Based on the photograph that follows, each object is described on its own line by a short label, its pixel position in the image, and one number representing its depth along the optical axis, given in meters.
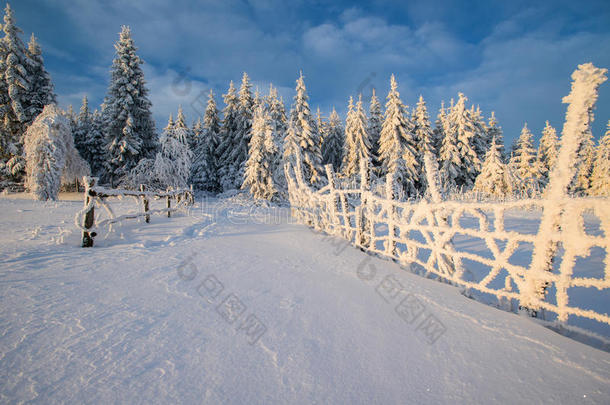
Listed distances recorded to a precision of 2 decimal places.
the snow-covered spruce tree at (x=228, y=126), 24.84
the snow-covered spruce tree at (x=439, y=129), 27.25
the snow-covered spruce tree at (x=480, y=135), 25.86
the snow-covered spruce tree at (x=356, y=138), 22.48
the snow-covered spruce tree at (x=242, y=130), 23.74
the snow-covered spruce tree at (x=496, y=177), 19.34
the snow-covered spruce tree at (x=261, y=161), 16.62
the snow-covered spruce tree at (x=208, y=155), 24.44
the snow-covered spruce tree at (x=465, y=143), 23.63
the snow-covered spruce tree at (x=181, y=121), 27.25
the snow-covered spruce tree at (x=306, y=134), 19.66
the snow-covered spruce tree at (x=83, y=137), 26.34
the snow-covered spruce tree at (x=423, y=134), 24.02
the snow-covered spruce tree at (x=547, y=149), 27.73
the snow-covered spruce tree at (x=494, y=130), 28.57
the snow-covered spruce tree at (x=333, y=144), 31.02
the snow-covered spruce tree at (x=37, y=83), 17.41
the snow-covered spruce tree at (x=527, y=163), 23.86
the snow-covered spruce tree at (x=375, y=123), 26.63
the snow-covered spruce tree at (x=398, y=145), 22.20
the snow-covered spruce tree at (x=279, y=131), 18.50
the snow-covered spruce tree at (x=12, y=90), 16.17
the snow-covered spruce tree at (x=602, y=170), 22.38
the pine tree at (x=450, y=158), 23.71
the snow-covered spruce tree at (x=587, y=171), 28.05
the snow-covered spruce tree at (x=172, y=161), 17.53
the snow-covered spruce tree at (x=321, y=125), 31.98
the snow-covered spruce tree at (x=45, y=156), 13.23
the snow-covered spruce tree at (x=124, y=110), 18.52
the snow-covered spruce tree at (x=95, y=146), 26.14
